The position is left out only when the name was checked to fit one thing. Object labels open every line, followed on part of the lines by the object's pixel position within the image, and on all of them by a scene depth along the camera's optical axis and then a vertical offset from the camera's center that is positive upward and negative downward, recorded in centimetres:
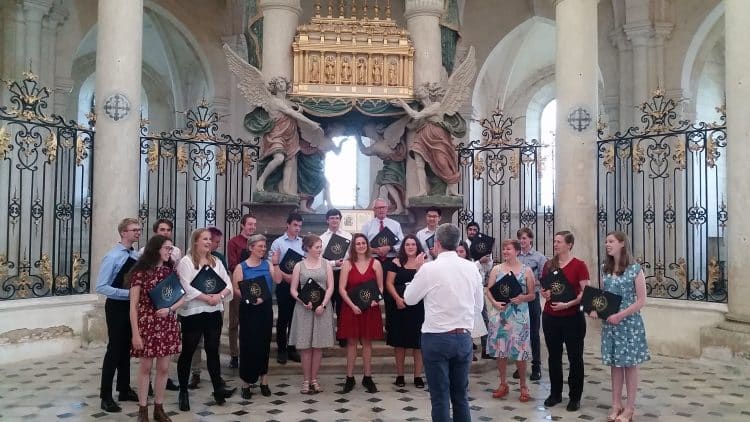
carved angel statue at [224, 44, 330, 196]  1015 +182
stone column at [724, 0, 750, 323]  809 +96
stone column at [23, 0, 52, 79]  1399 +443
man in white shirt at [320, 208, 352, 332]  742 +4
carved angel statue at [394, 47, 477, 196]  1035 +169
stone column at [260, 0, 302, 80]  1065 +321
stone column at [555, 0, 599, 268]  984 +155
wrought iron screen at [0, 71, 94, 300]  848 +102
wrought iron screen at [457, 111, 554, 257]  1043 +126
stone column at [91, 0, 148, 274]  925 +158
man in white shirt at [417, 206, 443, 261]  765 +2
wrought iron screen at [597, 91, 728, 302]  892 +88
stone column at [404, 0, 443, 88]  1081 +326
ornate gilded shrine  1061 +279
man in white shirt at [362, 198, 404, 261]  754 +6
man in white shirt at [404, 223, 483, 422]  441 -61
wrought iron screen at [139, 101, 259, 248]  987 +126
